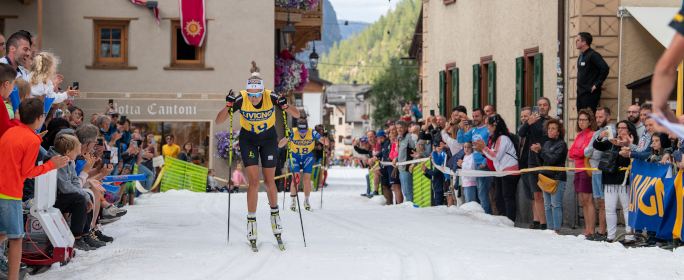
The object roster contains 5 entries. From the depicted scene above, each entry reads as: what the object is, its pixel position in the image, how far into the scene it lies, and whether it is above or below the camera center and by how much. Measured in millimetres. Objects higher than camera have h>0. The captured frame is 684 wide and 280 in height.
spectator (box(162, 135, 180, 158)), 22297 -445
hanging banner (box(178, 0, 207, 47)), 23891 +3784
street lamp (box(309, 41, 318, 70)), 28759 +2991
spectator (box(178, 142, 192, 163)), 22095 -608
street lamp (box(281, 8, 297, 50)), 23125 +3597
